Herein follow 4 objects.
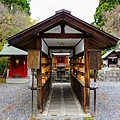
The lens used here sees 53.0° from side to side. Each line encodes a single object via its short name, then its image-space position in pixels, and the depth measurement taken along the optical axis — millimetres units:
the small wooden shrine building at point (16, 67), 8863
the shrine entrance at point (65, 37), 3358
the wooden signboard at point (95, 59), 3500
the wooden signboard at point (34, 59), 3388
